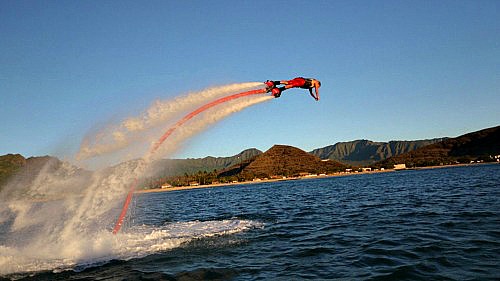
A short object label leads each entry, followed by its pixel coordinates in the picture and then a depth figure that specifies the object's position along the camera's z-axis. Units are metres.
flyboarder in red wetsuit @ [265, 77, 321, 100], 19.48
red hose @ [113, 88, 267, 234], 20.78
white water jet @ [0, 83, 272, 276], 21.42
